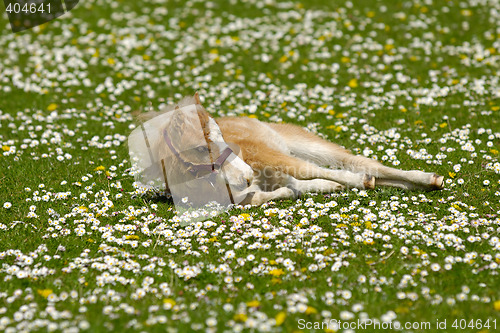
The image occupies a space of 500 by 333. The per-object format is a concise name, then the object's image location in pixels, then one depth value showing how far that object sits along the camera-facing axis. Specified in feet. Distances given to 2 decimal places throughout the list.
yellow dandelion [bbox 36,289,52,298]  32.27
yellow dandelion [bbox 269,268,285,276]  34.63
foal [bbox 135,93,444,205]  45.88
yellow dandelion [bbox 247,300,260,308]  30.17
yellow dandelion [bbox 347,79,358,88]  76.59
